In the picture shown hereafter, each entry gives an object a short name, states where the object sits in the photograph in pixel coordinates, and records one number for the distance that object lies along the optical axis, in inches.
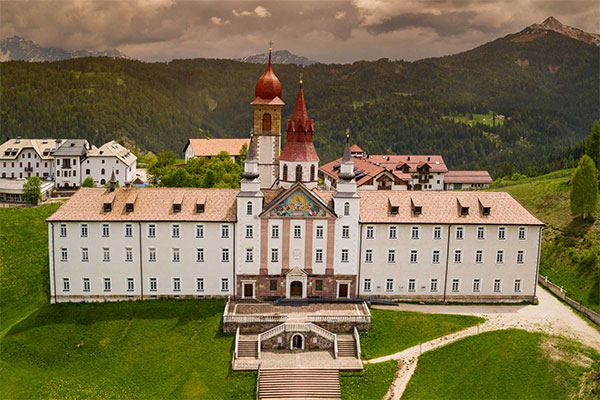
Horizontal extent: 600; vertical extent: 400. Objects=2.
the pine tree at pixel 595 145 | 3309.5
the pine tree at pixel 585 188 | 2755.9
